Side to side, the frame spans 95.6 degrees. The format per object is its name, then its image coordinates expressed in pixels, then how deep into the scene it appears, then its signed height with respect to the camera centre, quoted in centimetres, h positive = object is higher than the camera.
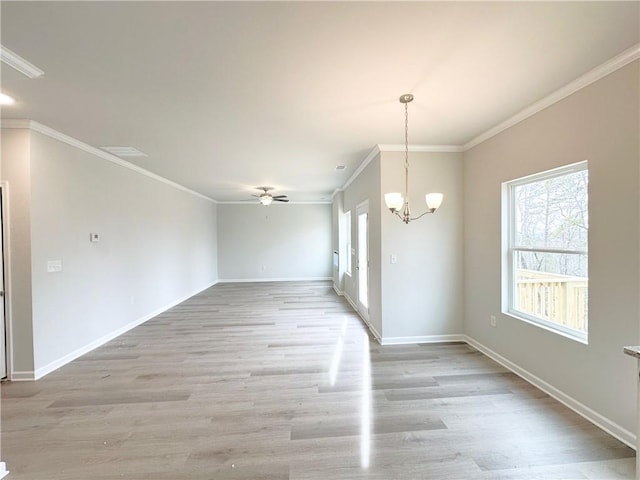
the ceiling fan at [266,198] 682 +94
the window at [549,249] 250 -16
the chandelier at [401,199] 258 +33
